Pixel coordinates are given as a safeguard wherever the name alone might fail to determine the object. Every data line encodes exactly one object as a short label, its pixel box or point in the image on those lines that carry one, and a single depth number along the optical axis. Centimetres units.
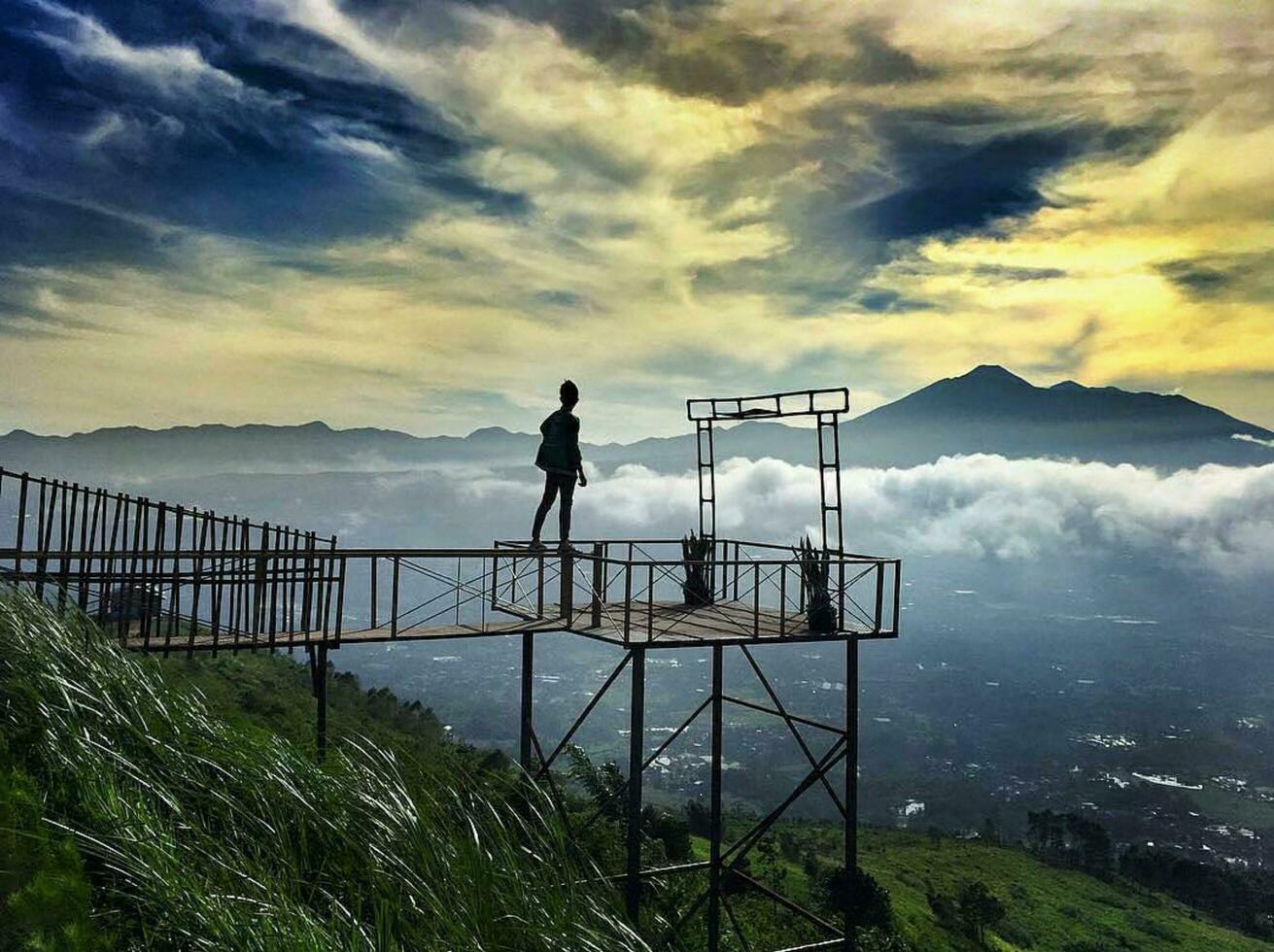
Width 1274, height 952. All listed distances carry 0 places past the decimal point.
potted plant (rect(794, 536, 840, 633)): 1594
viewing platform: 1380
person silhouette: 1733
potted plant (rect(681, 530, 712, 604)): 1933
